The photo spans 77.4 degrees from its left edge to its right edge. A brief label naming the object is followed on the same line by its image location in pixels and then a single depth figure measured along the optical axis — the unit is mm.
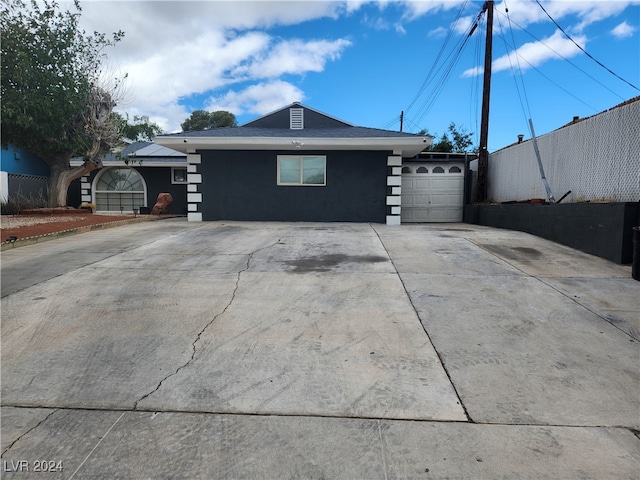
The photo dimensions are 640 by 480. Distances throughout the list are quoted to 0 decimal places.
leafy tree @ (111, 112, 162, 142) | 33000
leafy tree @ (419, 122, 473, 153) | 26231
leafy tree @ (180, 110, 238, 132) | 42531
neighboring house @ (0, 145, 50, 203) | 16859
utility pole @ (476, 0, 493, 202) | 14148
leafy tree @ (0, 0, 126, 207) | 13727
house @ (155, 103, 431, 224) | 13703
